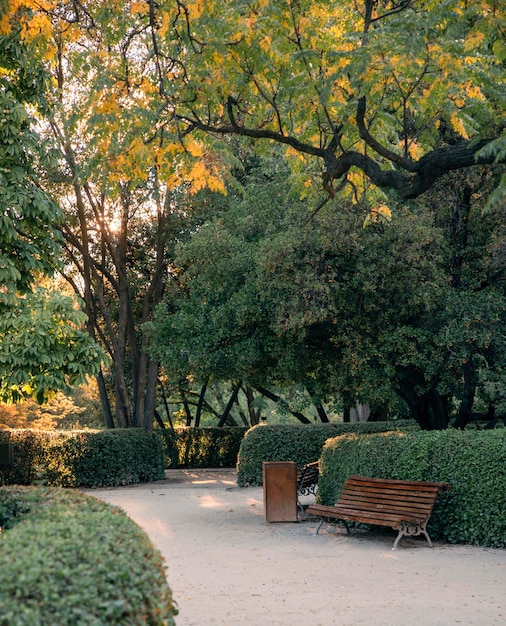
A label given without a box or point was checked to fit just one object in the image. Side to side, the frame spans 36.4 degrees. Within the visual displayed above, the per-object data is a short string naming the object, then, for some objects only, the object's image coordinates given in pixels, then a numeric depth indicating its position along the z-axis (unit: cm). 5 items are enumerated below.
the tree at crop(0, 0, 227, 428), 838
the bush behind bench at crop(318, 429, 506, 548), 1005
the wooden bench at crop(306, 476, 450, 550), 1002
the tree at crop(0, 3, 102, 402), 1032
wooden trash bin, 1287
